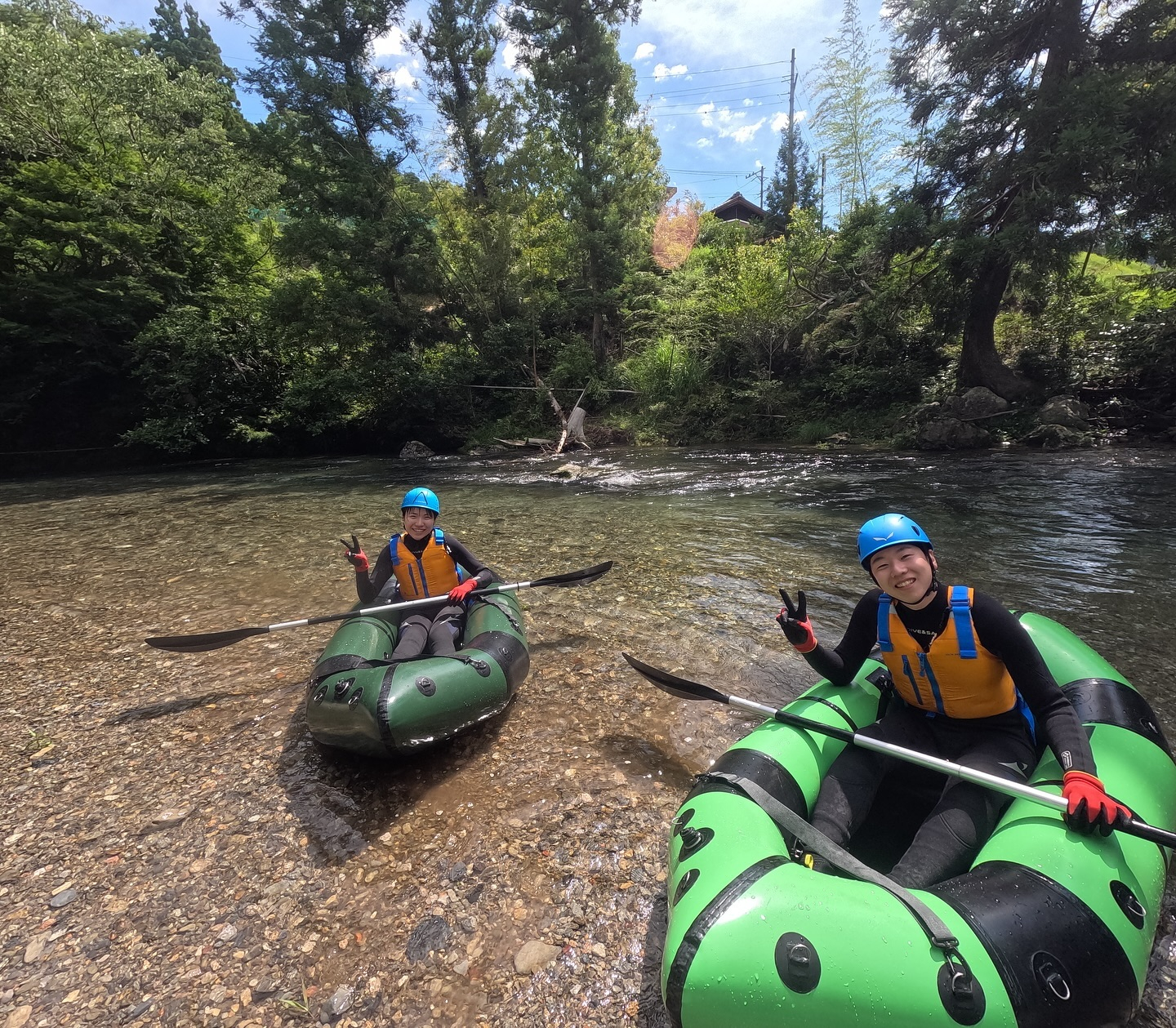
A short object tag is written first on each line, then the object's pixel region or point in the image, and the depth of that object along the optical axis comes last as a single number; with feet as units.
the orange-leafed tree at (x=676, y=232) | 96.84
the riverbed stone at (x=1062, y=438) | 38.83
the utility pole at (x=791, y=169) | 101.14
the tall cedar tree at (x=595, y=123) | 61.21
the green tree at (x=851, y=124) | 62.23
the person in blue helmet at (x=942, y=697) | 6.83
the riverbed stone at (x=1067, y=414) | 40.09
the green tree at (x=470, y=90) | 63.00
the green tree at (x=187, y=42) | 132.57
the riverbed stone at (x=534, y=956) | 6.66
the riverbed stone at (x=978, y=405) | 43.47
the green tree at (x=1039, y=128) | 31.63
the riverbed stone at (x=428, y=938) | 6.89
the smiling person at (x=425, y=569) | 13.47
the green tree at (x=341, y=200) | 56.85
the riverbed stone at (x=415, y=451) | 62.23
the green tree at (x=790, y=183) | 99.76
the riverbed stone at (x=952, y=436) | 42.04
